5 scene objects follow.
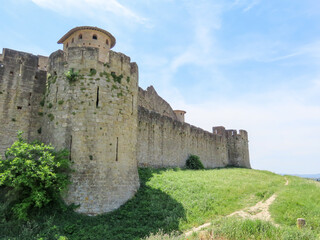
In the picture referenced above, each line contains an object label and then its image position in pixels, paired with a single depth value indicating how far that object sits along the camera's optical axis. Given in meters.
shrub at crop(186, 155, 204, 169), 29.18
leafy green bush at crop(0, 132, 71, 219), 11.36
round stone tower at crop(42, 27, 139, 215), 13.29
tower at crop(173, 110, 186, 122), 48.81
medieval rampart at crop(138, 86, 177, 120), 30.19
